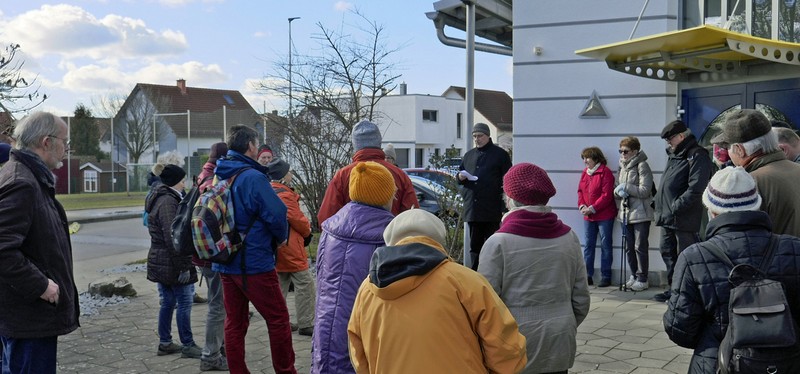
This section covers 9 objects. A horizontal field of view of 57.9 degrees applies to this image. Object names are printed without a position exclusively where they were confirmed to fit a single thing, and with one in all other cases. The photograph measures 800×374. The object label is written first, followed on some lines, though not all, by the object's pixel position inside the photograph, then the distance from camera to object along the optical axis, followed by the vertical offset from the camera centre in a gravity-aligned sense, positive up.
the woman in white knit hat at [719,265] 2.99 -0.43
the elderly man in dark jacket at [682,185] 7.46 -0.24
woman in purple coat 3.85 -0.49
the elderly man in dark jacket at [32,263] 3.73 -0.53
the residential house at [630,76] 7.83 +1.02
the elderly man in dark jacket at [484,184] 8.77 -0.27
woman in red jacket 8.76 -0.52
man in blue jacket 5.08 -0.70
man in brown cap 3.99 -0.01
